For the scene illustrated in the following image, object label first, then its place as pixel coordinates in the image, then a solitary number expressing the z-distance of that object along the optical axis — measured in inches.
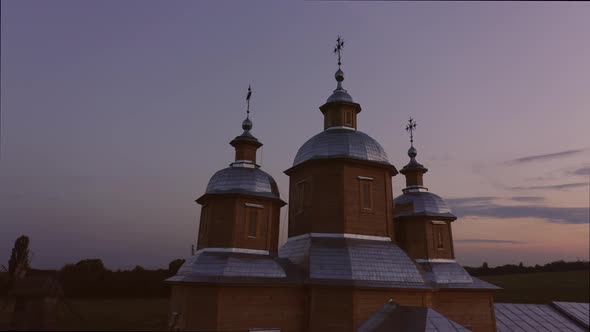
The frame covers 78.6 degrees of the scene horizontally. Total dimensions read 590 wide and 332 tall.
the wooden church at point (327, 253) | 539.8
